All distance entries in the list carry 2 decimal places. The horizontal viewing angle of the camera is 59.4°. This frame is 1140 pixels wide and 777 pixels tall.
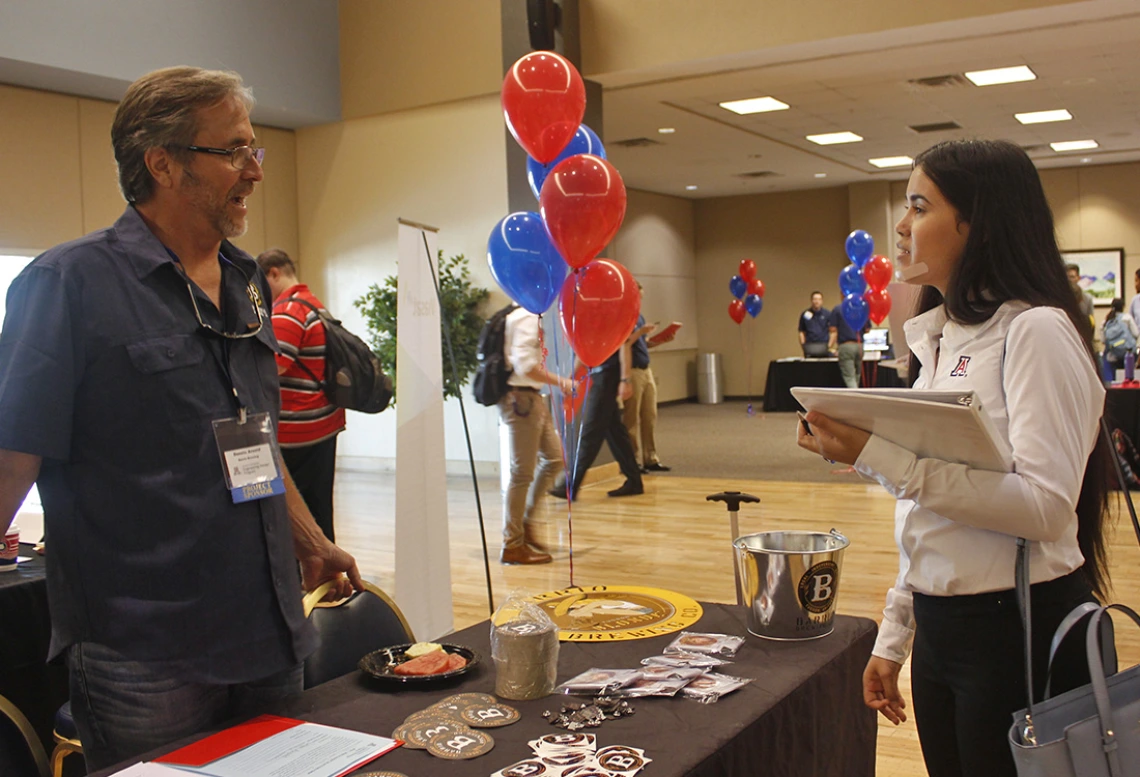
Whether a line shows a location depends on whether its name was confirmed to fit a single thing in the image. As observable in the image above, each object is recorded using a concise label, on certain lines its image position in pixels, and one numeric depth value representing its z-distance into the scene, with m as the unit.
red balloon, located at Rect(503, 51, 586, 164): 4.50
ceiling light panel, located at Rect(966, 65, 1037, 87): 8.38
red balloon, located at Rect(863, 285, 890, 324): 10.63
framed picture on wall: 14.20
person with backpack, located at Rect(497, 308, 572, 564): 5.11
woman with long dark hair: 1.36
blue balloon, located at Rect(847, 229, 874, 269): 10.80
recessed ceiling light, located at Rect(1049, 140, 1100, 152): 12.42
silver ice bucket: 1.73
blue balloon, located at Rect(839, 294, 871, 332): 11.12
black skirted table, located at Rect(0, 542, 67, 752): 2.50
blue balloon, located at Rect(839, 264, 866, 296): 10.98
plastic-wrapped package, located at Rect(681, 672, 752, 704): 1.52
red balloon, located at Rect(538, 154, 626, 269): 4.04
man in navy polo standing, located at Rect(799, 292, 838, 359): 13.95
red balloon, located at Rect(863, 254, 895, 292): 10.54
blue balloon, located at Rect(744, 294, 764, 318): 14.30
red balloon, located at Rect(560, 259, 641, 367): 4.23
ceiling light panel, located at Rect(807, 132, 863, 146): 11.32
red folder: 1.33
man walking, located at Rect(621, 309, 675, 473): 8.07
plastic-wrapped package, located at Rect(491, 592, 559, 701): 1.52
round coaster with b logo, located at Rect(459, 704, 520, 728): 1.43
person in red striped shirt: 3.87
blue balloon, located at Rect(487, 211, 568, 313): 4.54
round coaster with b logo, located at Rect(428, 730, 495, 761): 1.33
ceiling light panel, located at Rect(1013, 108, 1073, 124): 10.40
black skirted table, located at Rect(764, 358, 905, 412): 13.77
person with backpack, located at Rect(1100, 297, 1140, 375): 9.29
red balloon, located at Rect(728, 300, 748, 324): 13.83
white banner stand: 3.44
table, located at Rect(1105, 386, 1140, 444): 7.32
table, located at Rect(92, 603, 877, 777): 1.34
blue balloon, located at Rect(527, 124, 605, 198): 4.79
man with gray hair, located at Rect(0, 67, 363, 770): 1.42
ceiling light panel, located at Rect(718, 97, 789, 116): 9.20
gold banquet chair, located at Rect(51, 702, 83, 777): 2.21
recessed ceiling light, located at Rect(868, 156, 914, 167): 13.18
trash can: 16.22
